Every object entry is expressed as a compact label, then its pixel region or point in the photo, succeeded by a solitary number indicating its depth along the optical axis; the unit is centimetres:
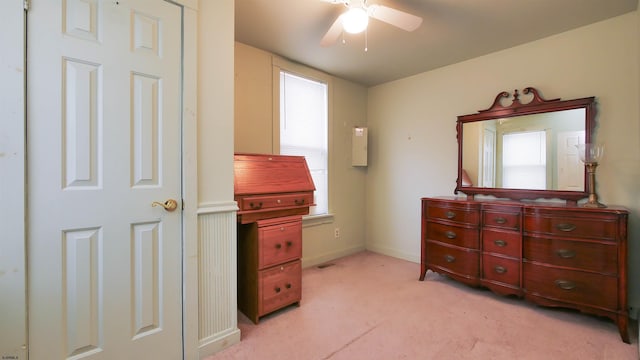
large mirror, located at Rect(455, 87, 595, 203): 244
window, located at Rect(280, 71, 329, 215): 316
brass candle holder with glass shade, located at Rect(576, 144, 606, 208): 221
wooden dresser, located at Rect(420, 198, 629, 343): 196
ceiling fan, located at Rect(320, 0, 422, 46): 174
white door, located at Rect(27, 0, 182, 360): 125
